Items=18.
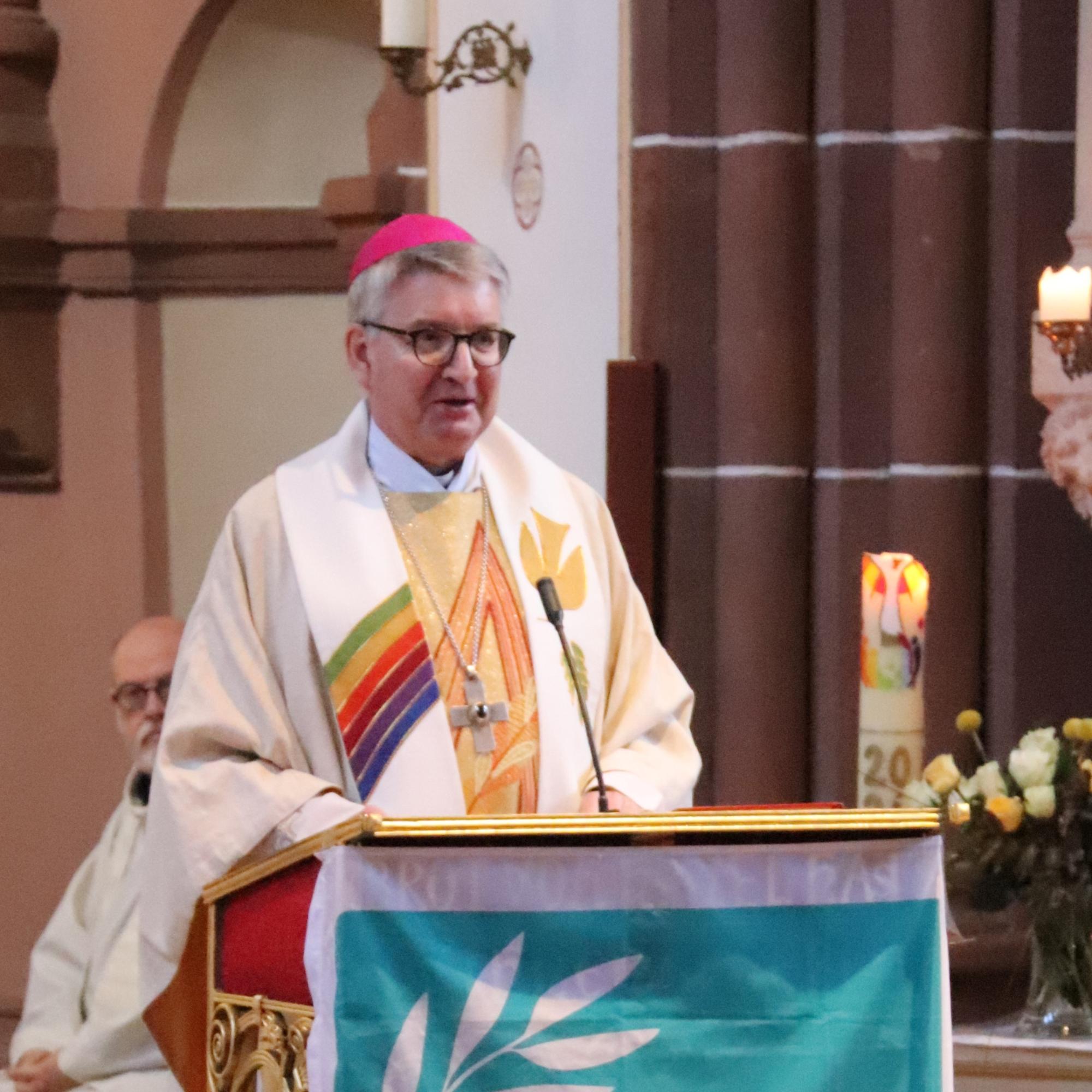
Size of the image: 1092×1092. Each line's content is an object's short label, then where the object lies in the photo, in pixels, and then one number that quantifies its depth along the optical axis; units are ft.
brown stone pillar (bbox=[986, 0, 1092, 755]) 27.78
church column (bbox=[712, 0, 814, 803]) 28.73
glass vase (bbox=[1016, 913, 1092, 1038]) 21.44
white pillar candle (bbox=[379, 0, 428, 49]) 31.32
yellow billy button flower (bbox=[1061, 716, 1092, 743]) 21.62
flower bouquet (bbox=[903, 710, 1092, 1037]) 21.43
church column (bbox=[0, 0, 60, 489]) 40.34
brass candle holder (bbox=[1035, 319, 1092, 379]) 24.86
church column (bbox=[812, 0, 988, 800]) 27.89
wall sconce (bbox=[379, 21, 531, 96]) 31.68
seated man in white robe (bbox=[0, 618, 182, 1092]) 24.11
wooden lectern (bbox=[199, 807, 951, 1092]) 15.35
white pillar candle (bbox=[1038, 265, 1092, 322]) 24.45
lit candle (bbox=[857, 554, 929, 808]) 21.04
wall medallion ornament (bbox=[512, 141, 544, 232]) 31.96
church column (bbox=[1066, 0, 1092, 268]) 25.38
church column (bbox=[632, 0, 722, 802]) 29.22
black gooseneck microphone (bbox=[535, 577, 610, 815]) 17.12
